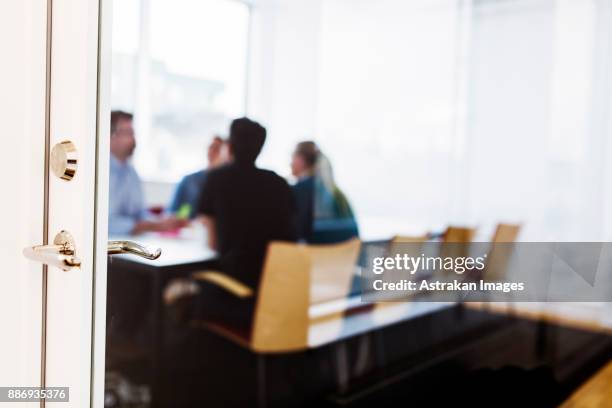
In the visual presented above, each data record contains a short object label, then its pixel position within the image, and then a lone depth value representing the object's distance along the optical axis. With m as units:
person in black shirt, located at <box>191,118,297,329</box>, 2.35
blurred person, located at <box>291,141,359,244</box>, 2.49
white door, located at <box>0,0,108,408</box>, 0.90
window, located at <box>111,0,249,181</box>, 2.26
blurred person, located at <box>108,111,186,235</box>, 1.38
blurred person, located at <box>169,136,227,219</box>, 2.64
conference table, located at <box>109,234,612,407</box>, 2.15
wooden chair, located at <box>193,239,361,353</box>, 2.32
